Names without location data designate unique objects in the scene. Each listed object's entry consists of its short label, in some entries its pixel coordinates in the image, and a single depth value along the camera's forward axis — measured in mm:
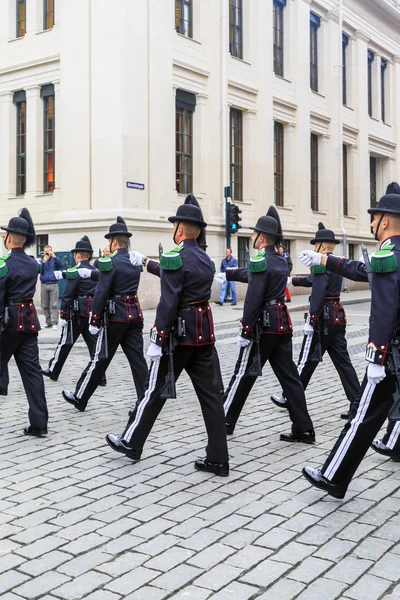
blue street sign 20512
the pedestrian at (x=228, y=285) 22150
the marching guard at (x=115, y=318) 7449
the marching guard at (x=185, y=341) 5305
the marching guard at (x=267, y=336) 6207
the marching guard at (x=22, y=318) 6438
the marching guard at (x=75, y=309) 9297
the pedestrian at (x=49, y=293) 16703
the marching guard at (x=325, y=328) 7332
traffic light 22516
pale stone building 20672
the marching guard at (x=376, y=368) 4348
